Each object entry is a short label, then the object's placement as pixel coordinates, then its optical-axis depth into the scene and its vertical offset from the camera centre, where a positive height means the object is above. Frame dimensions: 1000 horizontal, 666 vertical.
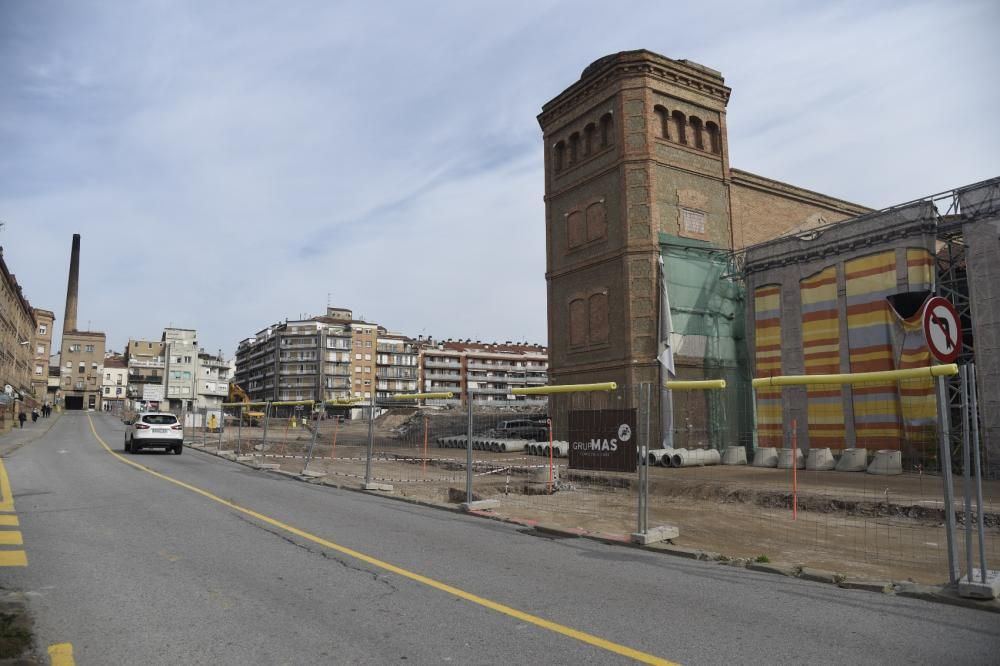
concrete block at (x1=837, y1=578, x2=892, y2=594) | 6.19 -1.70
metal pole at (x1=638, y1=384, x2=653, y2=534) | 8.48 -1.06
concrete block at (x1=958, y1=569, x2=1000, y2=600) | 5.71 -1.58
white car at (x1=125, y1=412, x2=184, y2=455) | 24.38 -0.94
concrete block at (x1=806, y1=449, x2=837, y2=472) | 22.12 -1.84
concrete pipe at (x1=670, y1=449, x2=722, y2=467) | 25.28 -1.98
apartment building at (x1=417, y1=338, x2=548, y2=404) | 126.56 +7.80
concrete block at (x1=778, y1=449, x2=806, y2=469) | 22.56 -1.87
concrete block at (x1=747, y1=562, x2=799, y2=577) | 6.94 -1.73
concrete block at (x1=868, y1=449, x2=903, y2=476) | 17.73 -1.62
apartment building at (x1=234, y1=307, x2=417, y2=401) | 117.38 +8.43
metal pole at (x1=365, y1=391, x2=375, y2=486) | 15.09 -0.52
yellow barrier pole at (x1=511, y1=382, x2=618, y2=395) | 10.27 +0.28
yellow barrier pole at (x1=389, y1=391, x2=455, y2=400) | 13.86 +0.23
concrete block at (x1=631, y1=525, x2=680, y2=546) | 8.50 -1.70
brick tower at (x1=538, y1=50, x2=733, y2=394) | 28.94 +9.63
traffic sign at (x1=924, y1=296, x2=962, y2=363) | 6.43 +0.73
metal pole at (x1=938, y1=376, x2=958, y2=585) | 6.08 -0.66
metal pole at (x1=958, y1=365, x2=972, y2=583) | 5.88 -0.56
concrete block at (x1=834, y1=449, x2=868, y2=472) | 21.23 -1.77
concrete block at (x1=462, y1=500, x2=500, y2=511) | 11.66 -1.77
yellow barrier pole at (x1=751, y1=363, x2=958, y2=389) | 6.35 +0.32
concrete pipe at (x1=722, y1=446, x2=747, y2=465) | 25.00 -1.89
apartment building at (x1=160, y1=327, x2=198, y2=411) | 120.69 +7.75
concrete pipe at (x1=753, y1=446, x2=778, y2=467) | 23.61 -1.84
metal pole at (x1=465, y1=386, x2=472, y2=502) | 12.00 -1.19
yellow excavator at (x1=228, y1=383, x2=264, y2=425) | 64.12 +1.07
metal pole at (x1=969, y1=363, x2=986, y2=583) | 5.86 -0.64
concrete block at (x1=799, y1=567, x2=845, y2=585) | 6.57 -1.70
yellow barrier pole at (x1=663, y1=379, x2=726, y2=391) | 9.30 +0.30
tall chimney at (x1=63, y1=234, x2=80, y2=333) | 104.56 +19.37
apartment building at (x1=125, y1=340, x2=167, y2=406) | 130.34 +8.30
